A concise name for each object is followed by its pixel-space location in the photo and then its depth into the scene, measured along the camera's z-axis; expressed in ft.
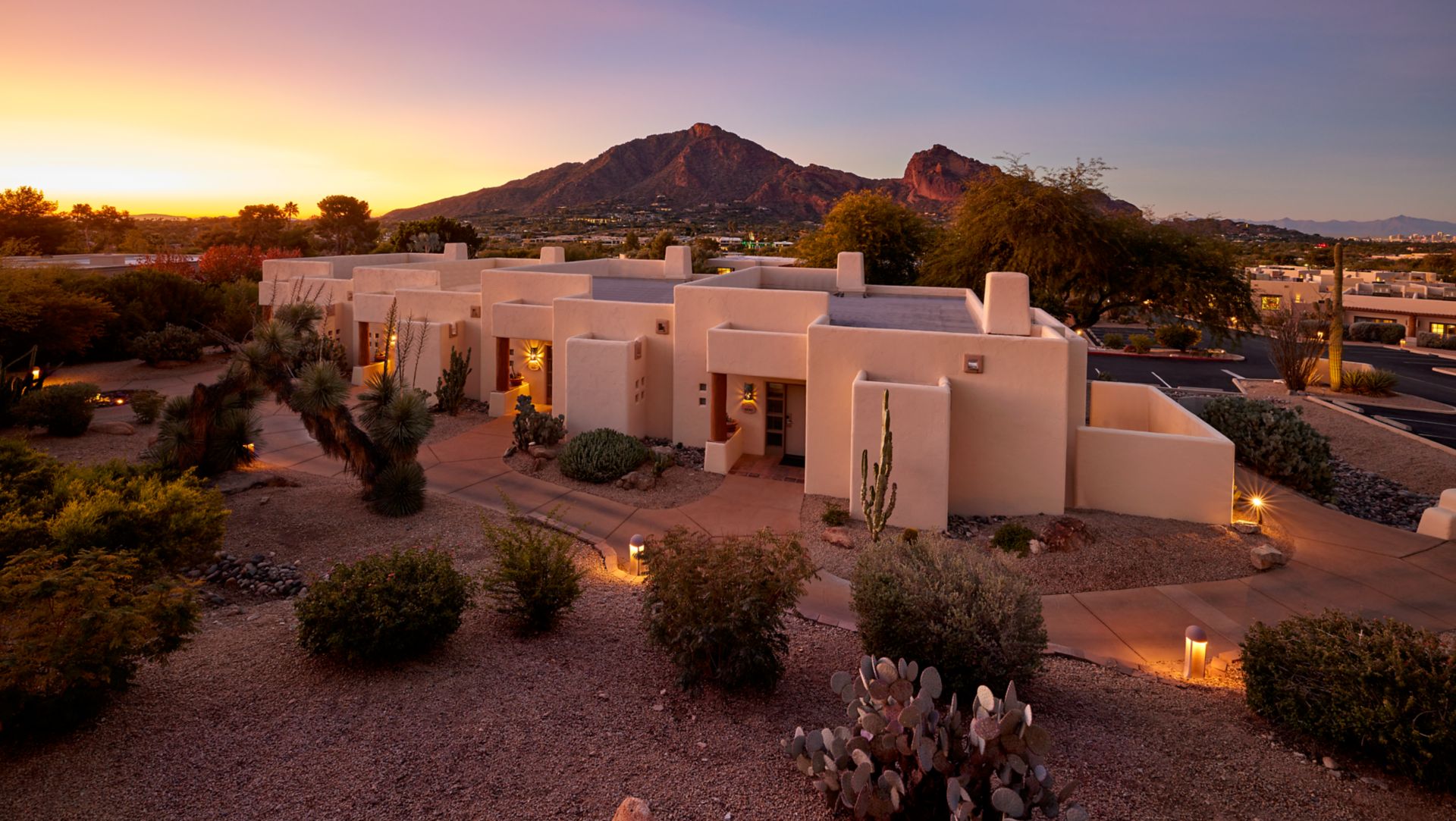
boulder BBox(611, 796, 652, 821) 14.03
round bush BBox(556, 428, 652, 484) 46.32
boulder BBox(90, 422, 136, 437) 52.95
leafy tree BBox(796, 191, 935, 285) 107.45
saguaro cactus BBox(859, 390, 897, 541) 35.99
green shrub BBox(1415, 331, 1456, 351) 131.86
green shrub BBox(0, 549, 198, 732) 16.38
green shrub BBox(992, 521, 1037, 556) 36.32
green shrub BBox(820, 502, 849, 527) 39.68
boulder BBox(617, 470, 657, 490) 45.09
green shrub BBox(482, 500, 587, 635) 23.90
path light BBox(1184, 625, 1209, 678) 24.70
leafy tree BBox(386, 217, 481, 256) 165.99
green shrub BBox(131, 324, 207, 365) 76.07
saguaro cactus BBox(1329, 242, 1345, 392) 83.25
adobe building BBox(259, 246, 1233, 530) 40.22
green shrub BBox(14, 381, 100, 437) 50.37
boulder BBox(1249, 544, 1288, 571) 34.50
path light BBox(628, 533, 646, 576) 33.09
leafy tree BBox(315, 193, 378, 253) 223.10
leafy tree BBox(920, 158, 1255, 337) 80.43
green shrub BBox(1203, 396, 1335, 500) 46.50
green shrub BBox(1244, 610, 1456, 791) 16.80
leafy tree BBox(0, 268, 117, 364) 62.54
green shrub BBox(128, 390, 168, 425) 55.67
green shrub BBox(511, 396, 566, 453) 50.67
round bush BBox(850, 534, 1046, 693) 20.39
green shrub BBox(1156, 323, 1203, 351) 121.70
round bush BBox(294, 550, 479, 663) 21.07
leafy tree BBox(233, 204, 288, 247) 199.62
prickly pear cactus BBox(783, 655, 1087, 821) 14.07
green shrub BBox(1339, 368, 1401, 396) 81.66
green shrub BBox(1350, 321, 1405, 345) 142.20
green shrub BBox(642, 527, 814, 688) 20.15
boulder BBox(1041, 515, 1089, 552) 36.06
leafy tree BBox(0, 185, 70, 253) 142.82
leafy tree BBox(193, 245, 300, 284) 100.68
